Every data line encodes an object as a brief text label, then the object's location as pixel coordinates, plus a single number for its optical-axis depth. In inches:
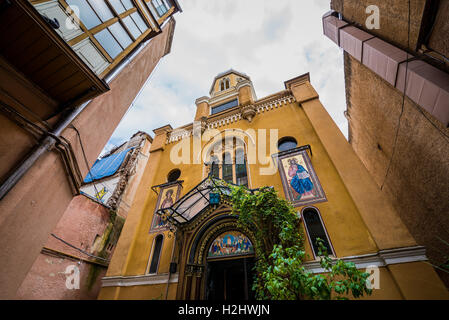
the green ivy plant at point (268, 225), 165.6
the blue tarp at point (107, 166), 592.4
